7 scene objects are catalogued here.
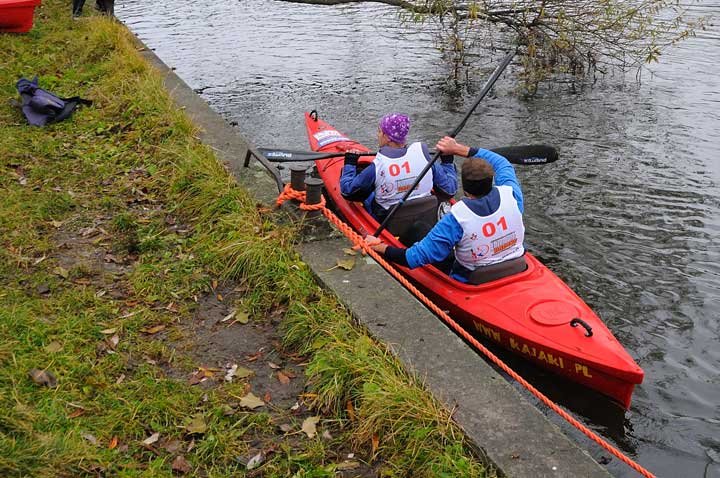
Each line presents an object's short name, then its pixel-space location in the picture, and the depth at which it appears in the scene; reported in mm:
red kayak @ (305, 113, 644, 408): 4469
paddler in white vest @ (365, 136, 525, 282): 4887
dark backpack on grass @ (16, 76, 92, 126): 7637
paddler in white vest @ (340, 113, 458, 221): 6141
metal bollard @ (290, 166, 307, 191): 5551
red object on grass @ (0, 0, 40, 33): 10797
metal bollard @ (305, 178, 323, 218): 5367
